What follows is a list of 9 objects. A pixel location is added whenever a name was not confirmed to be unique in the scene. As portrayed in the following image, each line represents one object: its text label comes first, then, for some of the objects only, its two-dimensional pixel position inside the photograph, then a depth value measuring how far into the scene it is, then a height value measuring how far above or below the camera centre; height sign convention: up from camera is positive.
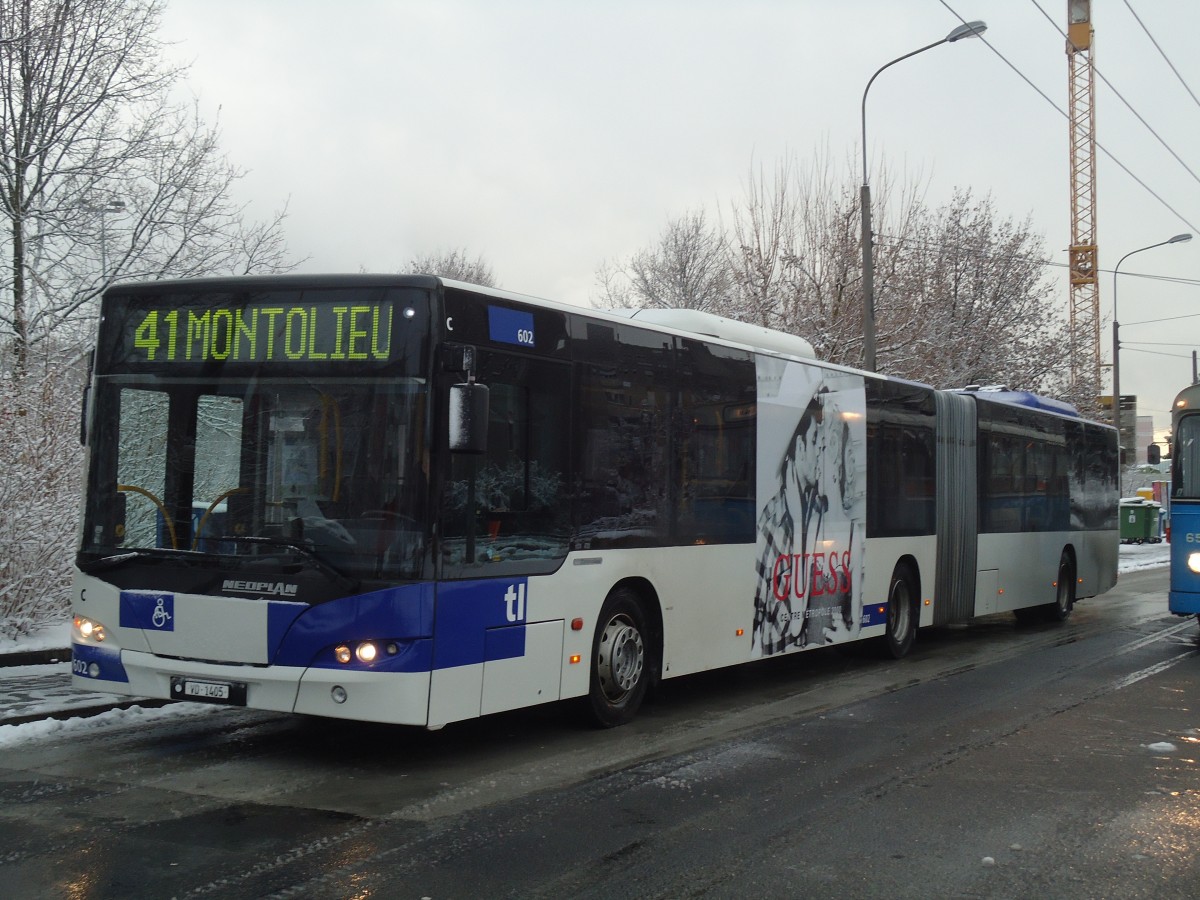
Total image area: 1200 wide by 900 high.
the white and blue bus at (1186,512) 14.59 +0.26
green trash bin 42.47 +0.42
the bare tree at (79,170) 17.09 +5.01
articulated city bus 6.92 +0.10
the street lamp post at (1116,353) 33.83 +5.16
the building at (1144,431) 82.89 +7.63
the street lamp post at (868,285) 19.20 +3.91
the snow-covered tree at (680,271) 49.06 +10.39
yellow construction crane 63.34 +20.22
